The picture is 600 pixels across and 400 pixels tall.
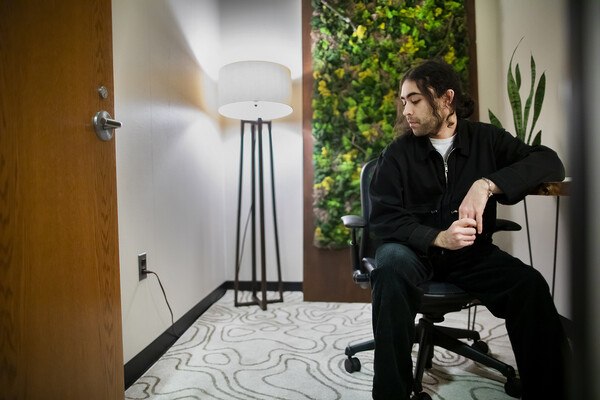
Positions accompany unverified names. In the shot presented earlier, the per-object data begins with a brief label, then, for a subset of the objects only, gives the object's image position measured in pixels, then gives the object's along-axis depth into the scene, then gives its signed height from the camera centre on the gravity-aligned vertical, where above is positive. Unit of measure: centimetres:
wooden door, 73 -2
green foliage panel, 235 +86
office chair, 111 -43
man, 99 -11
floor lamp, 217 +63
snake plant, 174 +48
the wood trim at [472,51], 238 +98
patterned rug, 131 -75
